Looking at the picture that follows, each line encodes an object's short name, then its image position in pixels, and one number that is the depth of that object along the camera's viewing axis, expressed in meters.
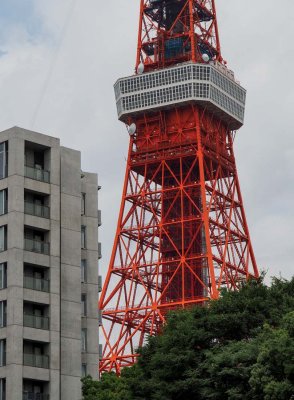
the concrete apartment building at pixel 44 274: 86.88
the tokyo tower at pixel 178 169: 152.75
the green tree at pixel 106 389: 90.69
